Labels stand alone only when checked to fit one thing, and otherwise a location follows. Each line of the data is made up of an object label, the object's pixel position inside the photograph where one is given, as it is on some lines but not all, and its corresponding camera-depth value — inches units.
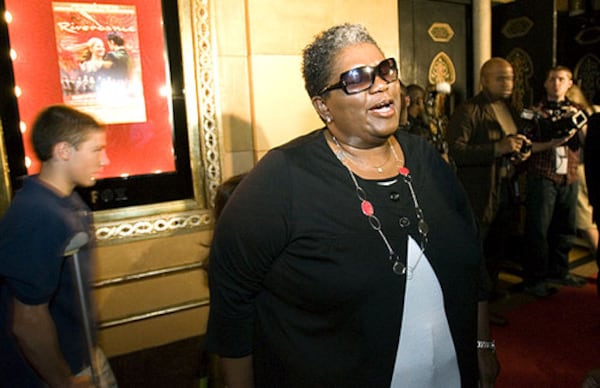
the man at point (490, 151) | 137.3
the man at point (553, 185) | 154.5
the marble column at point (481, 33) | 205.5
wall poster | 111.2
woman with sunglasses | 49.8
